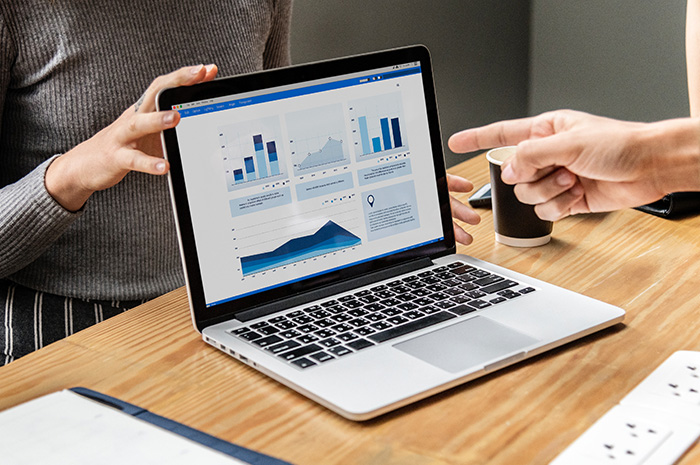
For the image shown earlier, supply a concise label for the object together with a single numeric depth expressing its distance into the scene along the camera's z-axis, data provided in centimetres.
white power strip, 145
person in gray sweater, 179
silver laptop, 158
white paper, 146
